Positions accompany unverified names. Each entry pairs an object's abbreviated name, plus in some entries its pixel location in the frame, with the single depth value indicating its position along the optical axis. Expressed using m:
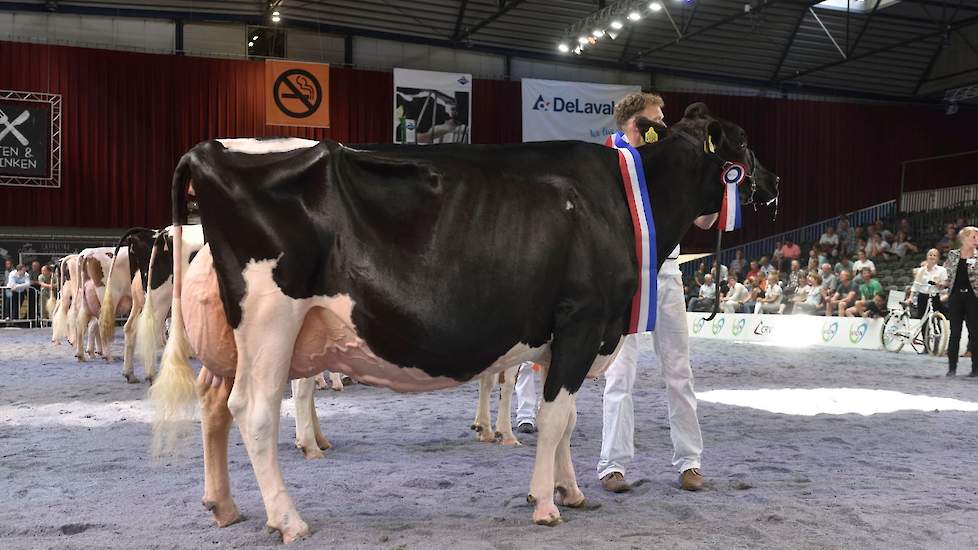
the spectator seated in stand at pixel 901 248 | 20.25
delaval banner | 22.81
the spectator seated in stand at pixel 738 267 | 22.72
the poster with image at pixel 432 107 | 22.48
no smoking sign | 21.77
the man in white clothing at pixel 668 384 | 4.41
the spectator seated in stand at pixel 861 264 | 16.71
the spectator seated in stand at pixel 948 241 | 18.22
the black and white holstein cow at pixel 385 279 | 3.35
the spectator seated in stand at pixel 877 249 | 20.52
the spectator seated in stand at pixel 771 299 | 18.61
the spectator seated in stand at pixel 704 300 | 21.00
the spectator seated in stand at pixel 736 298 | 19.86
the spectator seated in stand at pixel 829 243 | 22.12
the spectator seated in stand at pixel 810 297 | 17.50
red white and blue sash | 3.83
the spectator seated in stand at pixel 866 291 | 15.99
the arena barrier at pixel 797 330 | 15.27
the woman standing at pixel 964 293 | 10.36
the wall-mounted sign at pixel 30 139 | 20.36
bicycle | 13.73
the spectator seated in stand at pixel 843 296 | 16.39
